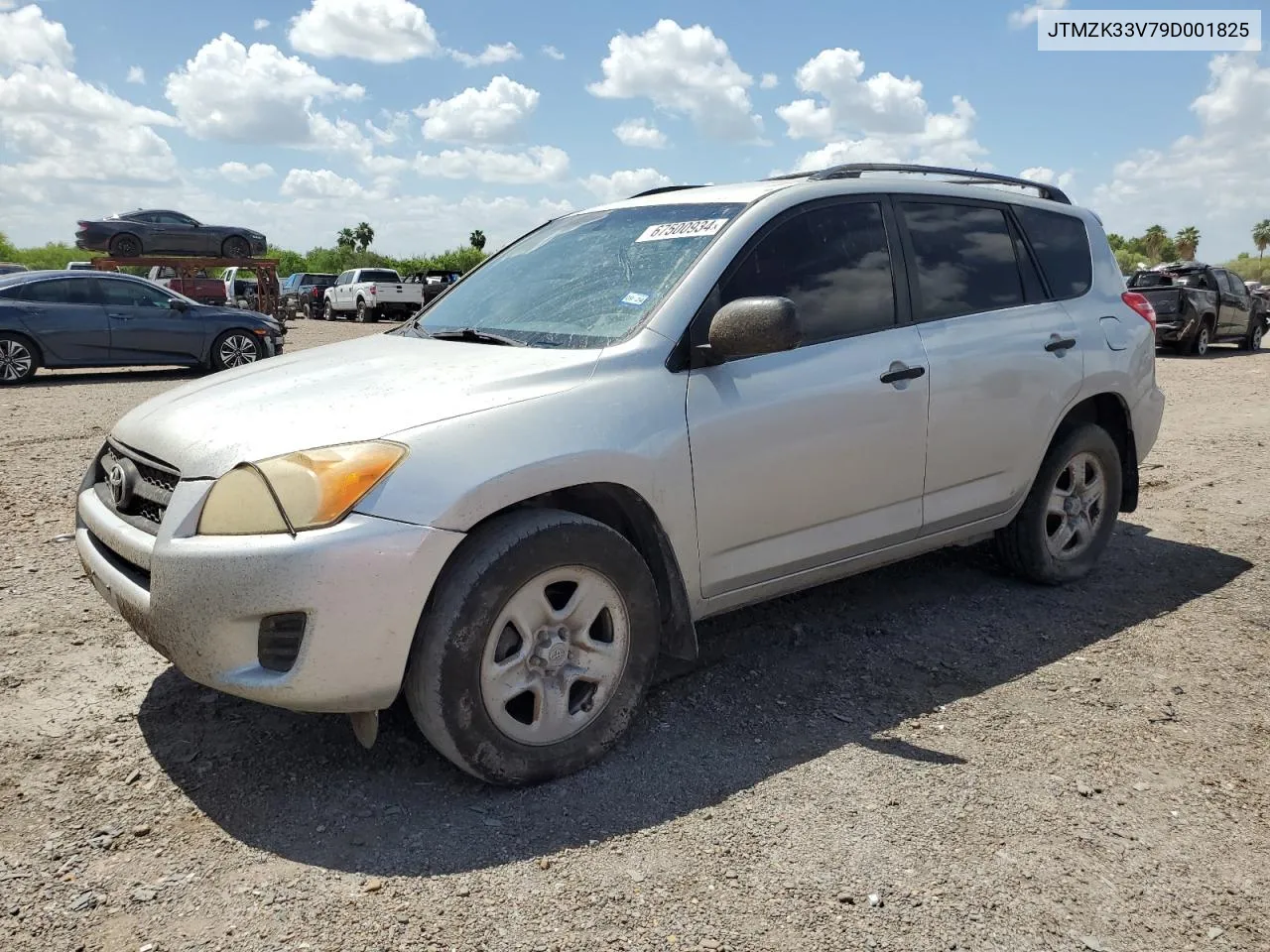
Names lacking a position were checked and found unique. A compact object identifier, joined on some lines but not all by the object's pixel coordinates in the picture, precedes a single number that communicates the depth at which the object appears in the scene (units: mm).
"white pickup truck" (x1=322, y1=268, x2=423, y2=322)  31812
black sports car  22891
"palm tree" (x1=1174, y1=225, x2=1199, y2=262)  88375
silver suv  2686
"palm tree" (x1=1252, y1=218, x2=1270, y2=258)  94875
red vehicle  24219
